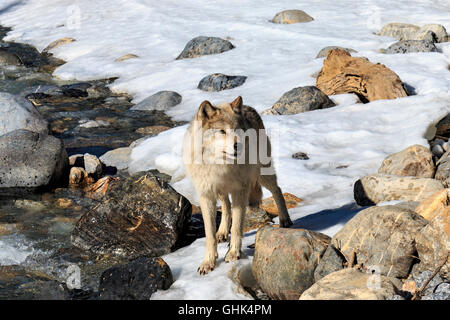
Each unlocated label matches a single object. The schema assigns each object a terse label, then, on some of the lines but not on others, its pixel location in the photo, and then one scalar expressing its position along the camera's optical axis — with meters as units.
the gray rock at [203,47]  17.42
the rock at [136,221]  6.79
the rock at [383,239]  4.78
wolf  5.29
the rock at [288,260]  5.11
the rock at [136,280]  5.34
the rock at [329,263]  4.92
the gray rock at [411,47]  14.98
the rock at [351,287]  4.21
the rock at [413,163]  7.34
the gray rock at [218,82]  14.34
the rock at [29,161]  8.84
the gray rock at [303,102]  11.87
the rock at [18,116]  10.48
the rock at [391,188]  6.63
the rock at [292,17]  19.95
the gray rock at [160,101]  13.62
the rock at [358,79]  11.84
